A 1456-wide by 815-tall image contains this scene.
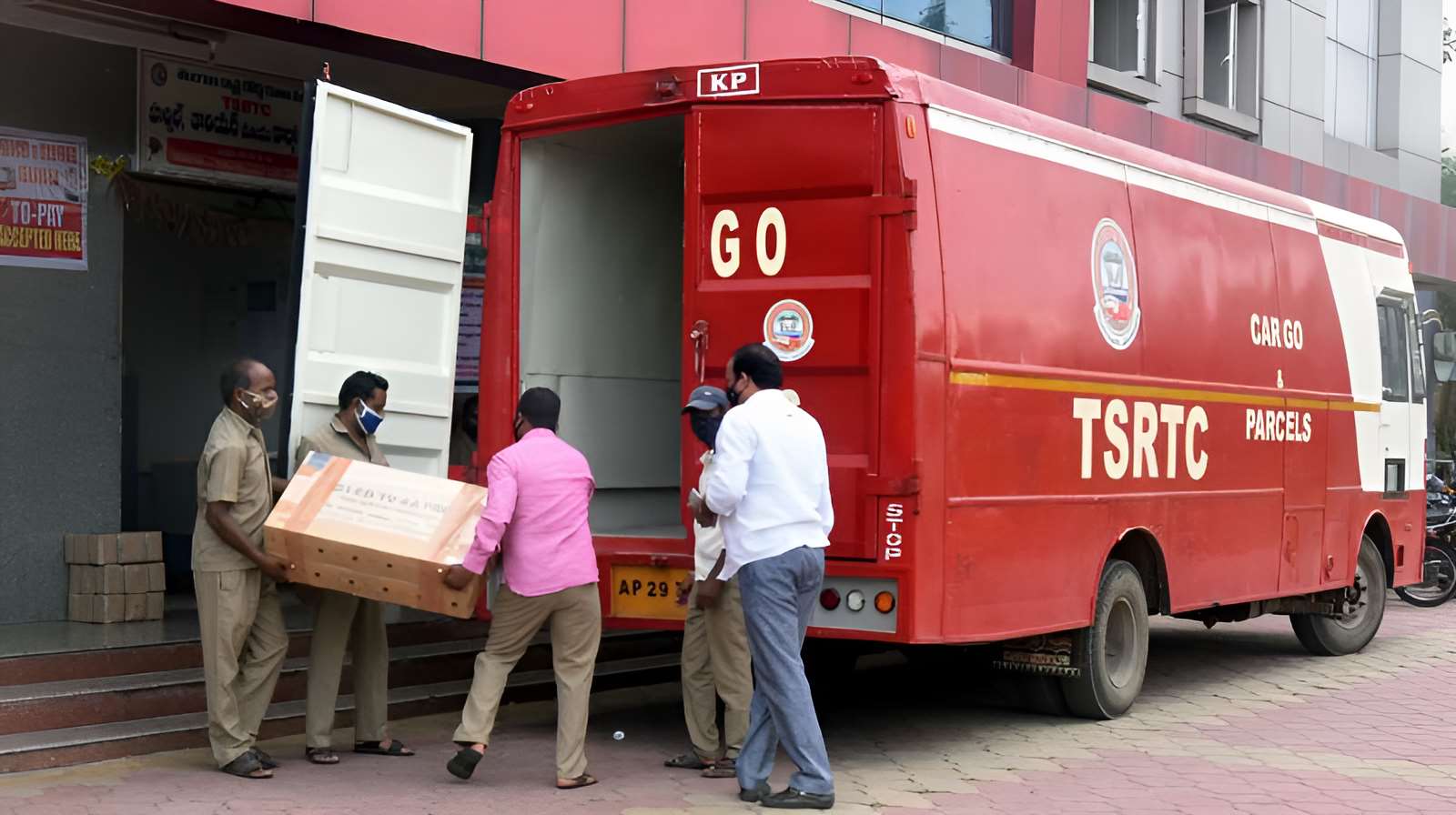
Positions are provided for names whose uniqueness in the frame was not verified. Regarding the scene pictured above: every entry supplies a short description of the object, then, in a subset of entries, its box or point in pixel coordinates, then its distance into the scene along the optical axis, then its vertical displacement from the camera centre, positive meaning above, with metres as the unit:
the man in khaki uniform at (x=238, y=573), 6.64 -0.69
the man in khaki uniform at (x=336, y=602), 7.11 -0.86
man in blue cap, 6.84 -1.02
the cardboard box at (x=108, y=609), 9.05 -1.16
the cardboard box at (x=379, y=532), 6.51 -0.49
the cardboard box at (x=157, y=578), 9.33 -1.00
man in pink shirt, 6.59 -0.67
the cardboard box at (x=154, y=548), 9.41 -0.84
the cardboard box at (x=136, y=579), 9.20 -1.00
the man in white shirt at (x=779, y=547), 6.25 -0.48
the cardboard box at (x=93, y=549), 9.16 -0.83
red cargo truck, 6.91 +0.45
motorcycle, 15.08 -1.07
